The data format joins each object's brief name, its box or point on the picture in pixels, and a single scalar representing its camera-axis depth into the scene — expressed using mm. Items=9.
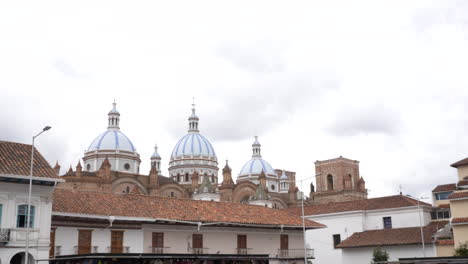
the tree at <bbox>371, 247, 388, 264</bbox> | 49062
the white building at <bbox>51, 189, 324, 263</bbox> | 36062
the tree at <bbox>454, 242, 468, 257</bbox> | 37528
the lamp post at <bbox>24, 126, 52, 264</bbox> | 28809
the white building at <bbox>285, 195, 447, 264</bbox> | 50969
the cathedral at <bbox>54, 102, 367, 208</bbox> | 79188
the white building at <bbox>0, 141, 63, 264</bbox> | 31594
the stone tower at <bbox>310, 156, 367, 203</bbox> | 100938
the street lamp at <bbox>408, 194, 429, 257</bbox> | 48091
